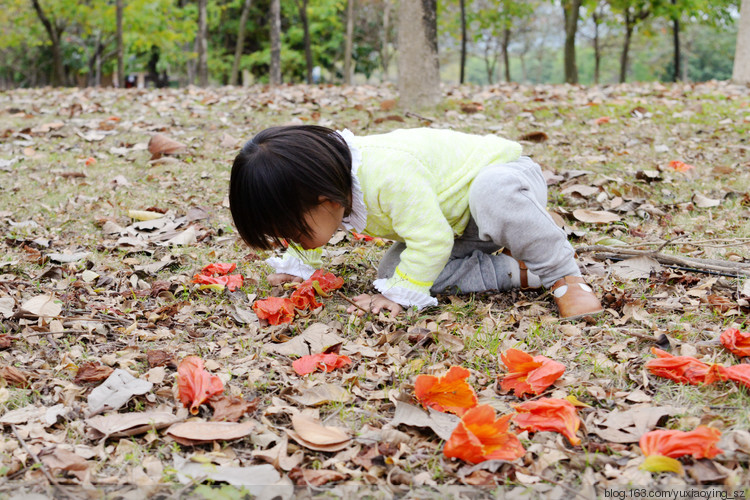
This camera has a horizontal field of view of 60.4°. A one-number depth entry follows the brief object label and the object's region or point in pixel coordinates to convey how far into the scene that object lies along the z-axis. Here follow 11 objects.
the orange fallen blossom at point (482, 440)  1.62
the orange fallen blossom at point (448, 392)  1.88
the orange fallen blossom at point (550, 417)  1.74
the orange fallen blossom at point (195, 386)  1.92
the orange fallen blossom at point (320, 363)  2.18
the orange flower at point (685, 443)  1.54
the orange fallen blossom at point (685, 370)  1.89
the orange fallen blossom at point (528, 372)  1.97
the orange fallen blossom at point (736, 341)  2.04
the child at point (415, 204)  2.35
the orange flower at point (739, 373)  1.83
